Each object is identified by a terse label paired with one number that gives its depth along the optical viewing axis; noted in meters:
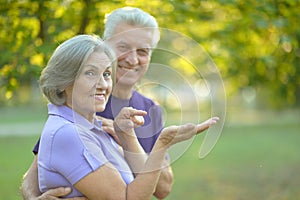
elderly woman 2.82
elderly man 3.68
